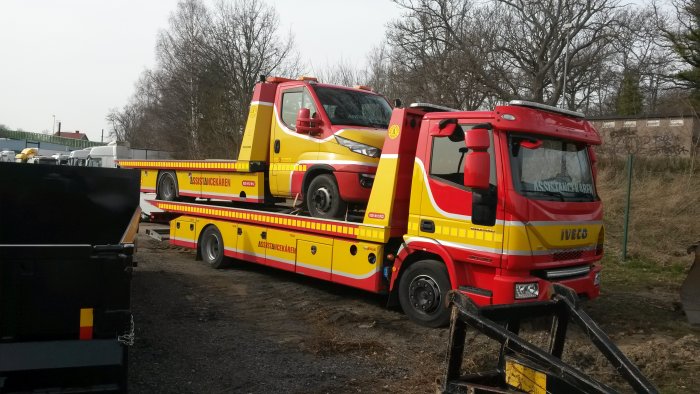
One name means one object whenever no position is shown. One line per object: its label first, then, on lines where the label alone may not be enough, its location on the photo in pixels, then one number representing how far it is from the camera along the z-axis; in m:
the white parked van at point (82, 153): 24.91
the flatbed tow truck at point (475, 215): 6.12
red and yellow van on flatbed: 7.93
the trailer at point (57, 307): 3.43
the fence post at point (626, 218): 11.98
